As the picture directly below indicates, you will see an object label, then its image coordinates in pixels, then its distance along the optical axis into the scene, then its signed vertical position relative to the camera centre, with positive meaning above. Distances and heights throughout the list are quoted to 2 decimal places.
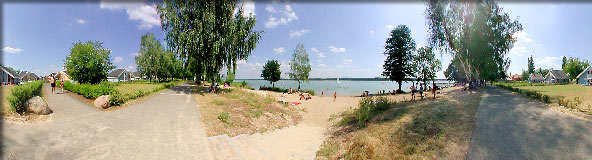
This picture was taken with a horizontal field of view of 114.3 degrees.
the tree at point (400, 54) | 33.09 +4.37
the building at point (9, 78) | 32.44 +0.13
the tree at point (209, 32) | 18.28 +4.69
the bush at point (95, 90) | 11.63 -0.71
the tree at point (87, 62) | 17.25 +1.53
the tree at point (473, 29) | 19.73 +5.49
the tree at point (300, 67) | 44.44 +2.88
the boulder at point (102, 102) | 10.12 -1.23
